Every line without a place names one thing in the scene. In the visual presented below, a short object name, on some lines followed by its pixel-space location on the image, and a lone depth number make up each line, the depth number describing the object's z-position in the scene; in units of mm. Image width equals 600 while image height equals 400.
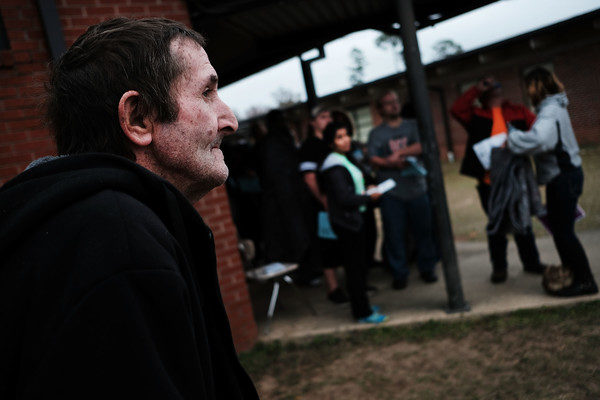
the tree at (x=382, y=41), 50834
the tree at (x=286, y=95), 46344
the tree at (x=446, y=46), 52525
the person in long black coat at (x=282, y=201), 5250
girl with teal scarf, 4414
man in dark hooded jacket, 728
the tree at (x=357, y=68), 57391
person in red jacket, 4625
